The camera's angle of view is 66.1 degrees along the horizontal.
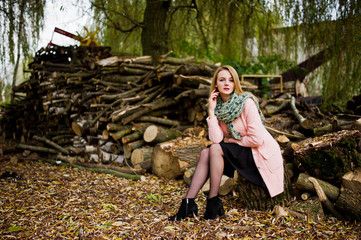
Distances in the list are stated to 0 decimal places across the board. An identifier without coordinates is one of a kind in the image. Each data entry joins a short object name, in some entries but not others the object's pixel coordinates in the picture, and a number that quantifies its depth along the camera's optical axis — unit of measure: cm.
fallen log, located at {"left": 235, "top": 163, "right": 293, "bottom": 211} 260
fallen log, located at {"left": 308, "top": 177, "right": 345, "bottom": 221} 252
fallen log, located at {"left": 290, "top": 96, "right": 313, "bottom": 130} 377
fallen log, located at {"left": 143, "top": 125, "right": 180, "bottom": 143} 439
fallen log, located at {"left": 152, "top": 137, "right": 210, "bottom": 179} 384
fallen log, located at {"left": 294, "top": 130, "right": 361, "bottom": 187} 250
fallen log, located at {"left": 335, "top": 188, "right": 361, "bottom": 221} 232
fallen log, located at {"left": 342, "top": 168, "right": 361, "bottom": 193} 241
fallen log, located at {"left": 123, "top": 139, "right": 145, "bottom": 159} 451
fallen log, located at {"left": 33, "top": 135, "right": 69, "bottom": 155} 548
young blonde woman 251
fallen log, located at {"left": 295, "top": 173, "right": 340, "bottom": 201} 257
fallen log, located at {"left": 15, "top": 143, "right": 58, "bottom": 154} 564
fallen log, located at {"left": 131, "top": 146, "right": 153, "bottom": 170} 432
